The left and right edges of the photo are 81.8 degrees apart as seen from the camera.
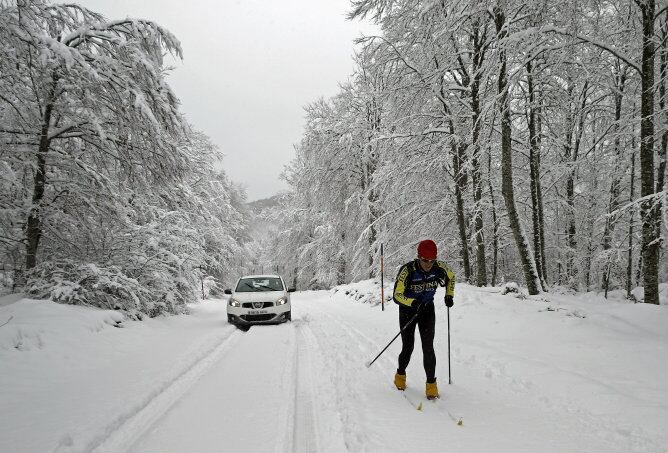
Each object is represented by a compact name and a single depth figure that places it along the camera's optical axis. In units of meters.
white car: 11.09
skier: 5.12
